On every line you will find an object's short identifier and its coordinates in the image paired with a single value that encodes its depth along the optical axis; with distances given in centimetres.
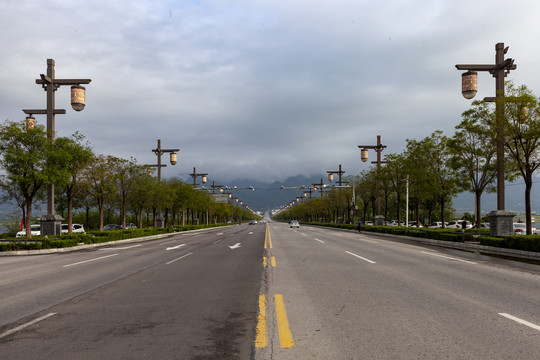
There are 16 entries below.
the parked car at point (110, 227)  4380
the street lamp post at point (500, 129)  1870
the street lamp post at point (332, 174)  5646
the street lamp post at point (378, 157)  3761
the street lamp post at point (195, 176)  5859
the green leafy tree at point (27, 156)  2069
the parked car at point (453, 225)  4726
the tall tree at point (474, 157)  2469
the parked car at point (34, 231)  3090
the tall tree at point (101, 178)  3100
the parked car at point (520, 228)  3337
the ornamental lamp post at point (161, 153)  3903
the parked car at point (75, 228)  3512
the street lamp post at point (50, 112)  2142
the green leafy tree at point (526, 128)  1853
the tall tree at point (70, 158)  2186
